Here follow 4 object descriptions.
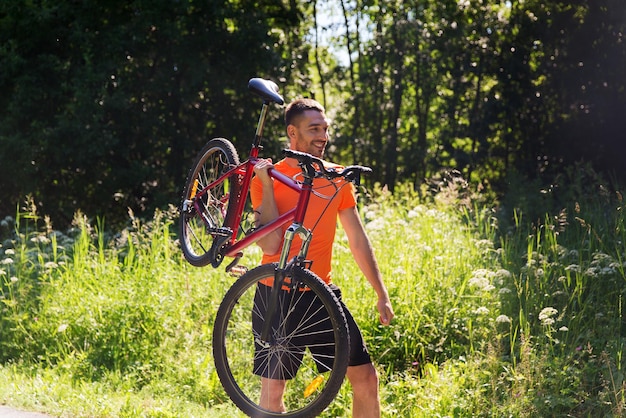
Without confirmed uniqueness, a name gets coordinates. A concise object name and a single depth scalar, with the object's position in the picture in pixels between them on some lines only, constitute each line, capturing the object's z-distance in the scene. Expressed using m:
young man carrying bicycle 4.19
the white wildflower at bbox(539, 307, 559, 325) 5.46
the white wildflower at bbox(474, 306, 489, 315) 5.95
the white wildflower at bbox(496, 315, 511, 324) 5.77
